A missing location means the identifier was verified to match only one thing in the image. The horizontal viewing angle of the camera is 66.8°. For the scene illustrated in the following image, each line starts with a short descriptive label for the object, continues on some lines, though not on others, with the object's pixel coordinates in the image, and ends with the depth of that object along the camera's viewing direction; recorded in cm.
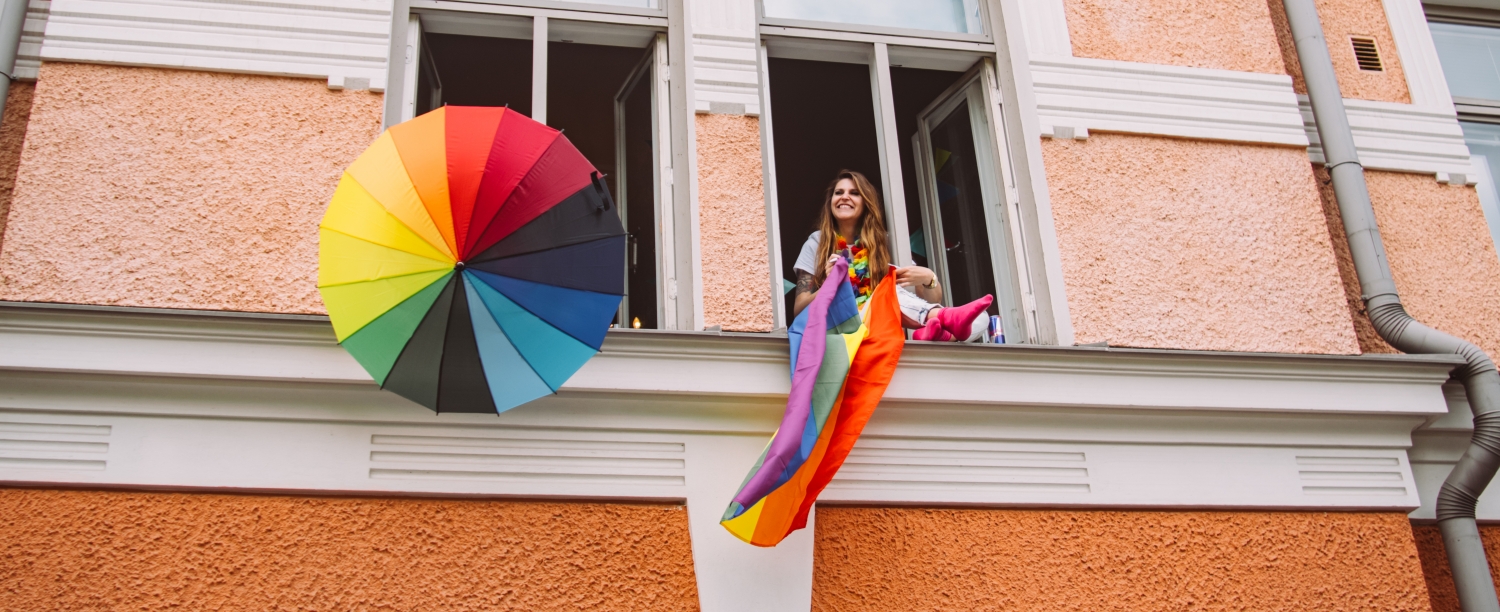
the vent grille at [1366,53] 572
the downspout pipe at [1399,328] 441
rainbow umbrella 339
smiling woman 440
